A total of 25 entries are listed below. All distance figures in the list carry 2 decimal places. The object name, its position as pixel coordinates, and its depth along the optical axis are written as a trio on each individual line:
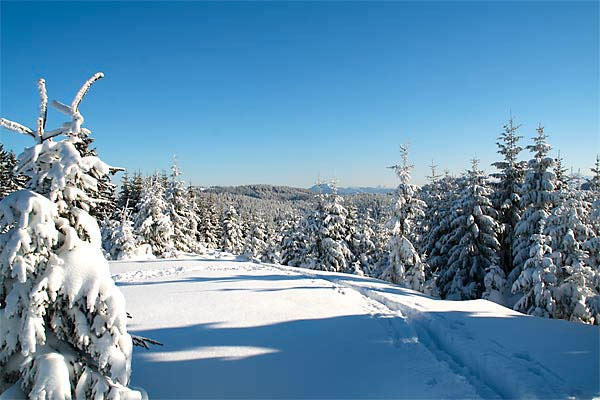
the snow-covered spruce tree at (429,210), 29.29
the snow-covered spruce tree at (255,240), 45.16
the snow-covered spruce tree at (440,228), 25.03
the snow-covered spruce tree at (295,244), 35.16
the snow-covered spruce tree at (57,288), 3.96
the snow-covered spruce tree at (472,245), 22.09
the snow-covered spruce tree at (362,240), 36.31
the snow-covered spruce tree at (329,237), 30.88
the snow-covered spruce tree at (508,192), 22.98
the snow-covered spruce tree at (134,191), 49.19
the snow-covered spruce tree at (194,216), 44.12
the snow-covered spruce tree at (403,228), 23.31
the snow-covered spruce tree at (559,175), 21.19
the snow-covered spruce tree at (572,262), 15.11
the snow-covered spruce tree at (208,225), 56.28
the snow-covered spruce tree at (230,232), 51.22
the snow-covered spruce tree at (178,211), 37.66
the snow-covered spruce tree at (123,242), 27.31
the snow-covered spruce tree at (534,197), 19.39
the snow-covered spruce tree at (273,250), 38.81
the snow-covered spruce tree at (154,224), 31.88
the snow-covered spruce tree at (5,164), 22.14
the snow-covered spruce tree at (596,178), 19.00
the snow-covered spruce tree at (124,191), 49.59
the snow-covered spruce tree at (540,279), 16.08
